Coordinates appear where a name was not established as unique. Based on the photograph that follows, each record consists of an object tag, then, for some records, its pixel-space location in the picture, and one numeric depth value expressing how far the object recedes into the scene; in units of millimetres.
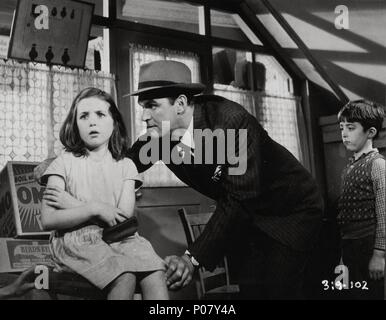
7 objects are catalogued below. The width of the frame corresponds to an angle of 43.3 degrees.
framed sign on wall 1958
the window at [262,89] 2293
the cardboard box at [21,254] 1765
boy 1934
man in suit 1640
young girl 1642
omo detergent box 1831
